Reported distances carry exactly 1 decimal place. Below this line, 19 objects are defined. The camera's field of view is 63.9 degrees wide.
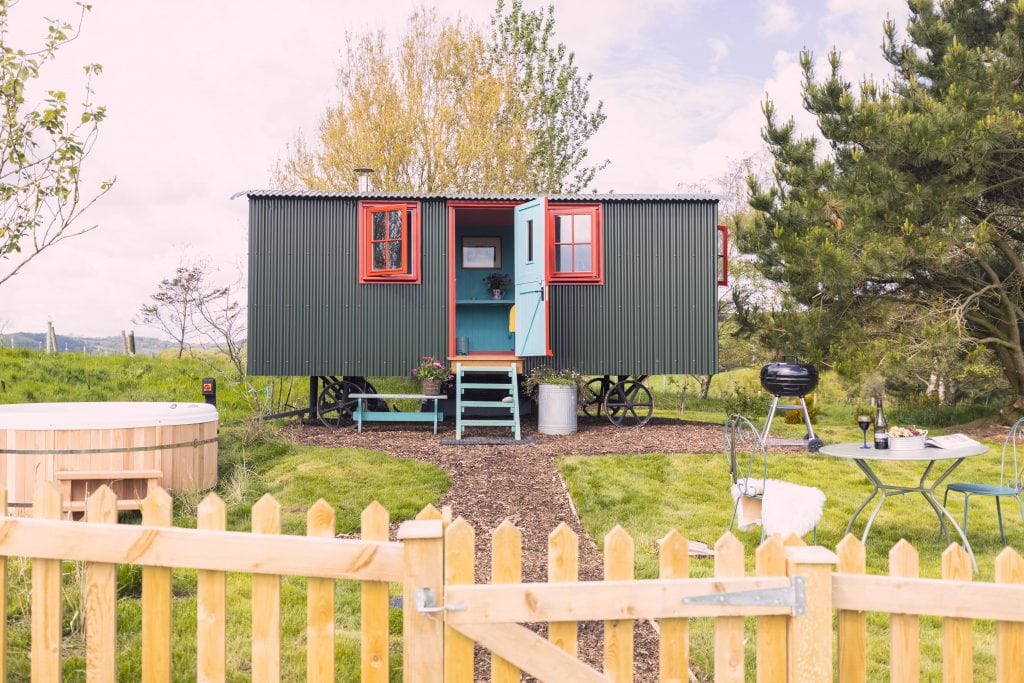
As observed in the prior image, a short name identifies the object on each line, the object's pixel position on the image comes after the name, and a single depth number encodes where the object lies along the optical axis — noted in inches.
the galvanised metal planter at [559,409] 408.2
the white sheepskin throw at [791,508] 189.3
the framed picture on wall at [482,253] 505.7
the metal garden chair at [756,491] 191.3
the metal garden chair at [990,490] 200.1
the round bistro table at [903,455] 192.7
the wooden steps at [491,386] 379.3
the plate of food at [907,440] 202.2
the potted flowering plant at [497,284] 493.7
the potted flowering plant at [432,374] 419.5
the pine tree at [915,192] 435.2
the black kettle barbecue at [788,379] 324.2
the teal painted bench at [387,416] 422.9
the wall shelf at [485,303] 454.6
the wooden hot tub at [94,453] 241.9
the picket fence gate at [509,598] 81.2
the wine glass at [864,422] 206.2
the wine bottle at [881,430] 204.8
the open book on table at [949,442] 203.6
